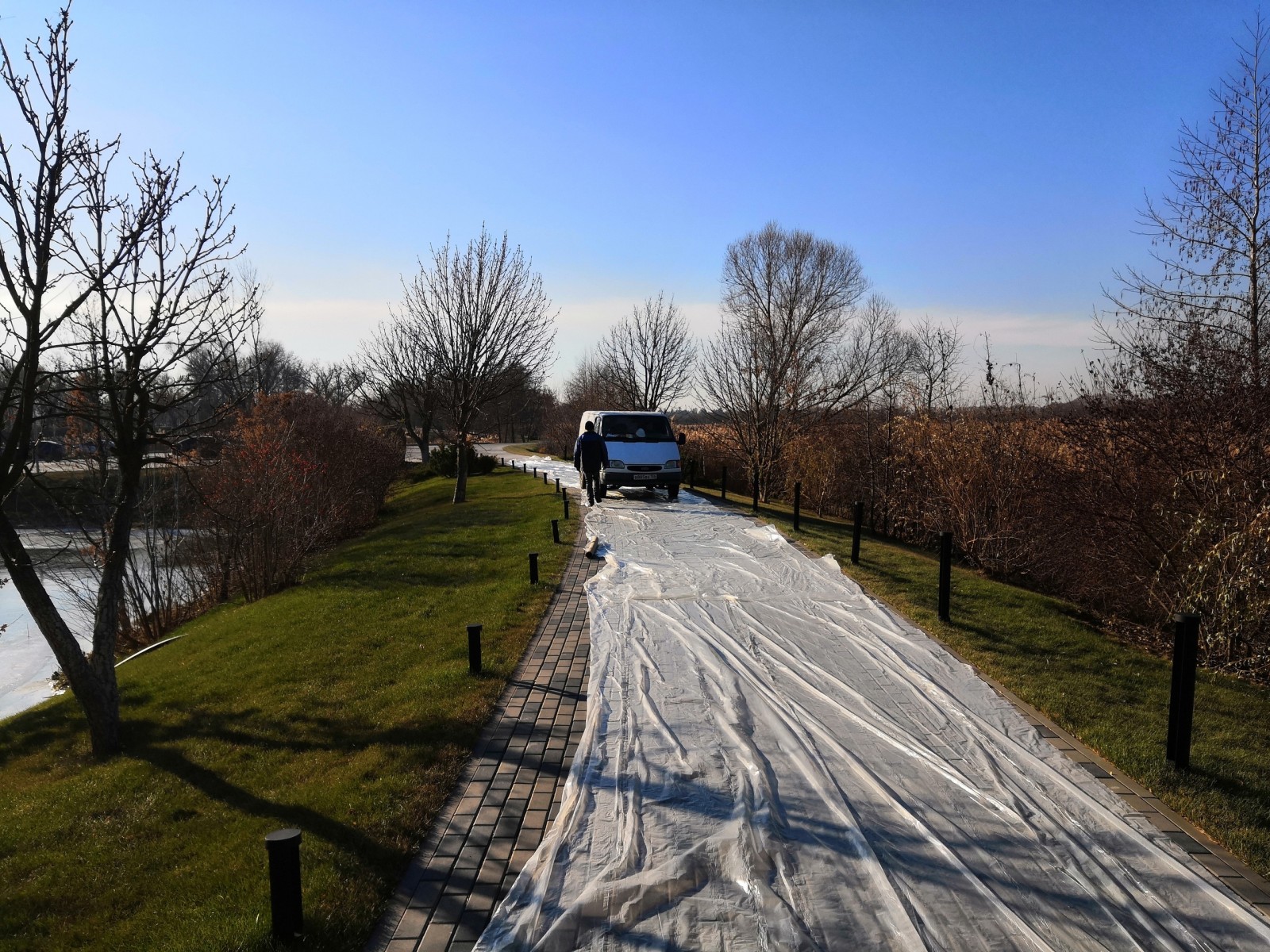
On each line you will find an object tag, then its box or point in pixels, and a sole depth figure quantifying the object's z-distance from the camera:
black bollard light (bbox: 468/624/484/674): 7.39
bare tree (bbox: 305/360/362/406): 37.47
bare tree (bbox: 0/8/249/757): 6.56
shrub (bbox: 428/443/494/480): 36.62
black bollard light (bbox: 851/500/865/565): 11.86
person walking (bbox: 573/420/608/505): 19.14
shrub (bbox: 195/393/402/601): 14.91
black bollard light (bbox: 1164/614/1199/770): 5.32
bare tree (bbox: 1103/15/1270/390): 9.62
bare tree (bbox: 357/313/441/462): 26.92
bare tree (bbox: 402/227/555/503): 24.28
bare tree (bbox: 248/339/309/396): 48.73
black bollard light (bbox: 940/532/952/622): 8.95
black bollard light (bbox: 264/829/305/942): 3.49
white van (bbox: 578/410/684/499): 20.17
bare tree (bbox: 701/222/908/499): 26.83
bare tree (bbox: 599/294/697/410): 37.75
